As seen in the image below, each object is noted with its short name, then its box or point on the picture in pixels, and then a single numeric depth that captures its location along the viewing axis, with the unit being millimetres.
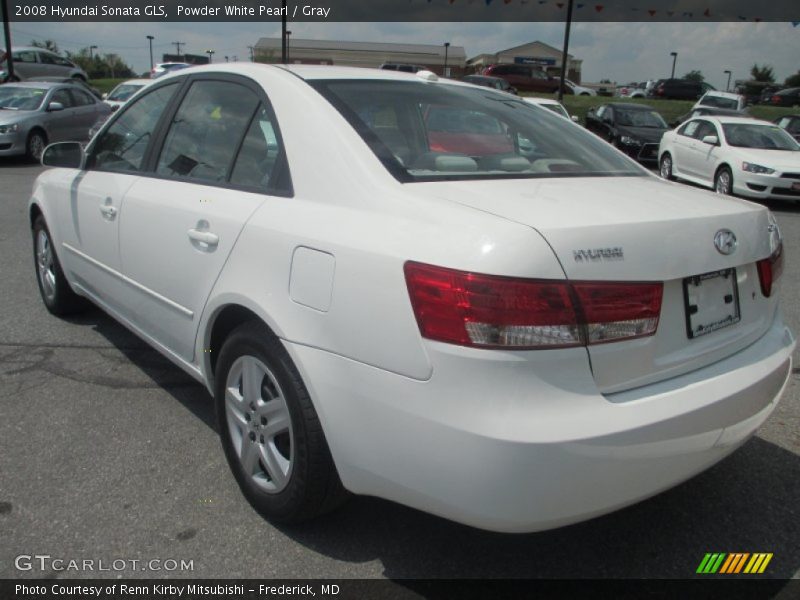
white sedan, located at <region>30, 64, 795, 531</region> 1898
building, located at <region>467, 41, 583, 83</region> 74625
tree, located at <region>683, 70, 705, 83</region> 83381
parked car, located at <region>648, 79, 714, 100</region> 41094
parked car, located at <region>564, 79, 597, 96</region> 46781
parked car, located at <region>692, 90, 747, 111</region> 23684
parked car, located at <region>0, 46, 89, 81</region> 29562
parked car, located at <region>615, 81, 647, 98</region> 50231
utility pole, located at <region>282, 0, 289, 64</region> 23297
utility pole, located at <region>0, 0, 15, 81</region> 25875
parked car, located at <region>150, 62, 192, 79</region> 30750
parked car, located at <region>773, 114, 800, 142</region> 18375
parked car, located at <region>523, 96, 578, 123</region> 15221
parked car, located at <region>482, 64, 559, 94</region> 40531
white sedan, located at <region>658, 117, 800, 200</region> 11781
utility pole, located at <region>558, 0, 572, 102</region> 25797
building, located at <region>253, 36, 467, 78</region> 58619
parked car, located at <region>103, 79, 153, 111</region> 18984
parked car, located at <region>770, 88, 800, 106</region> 40375
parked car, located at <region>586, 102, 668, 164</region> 16953
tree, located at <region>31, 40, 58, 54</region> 84131
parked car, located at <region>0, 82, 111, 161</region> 14586
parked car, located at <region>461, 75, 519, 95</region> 26992
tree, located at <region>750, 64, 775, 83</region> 77562
